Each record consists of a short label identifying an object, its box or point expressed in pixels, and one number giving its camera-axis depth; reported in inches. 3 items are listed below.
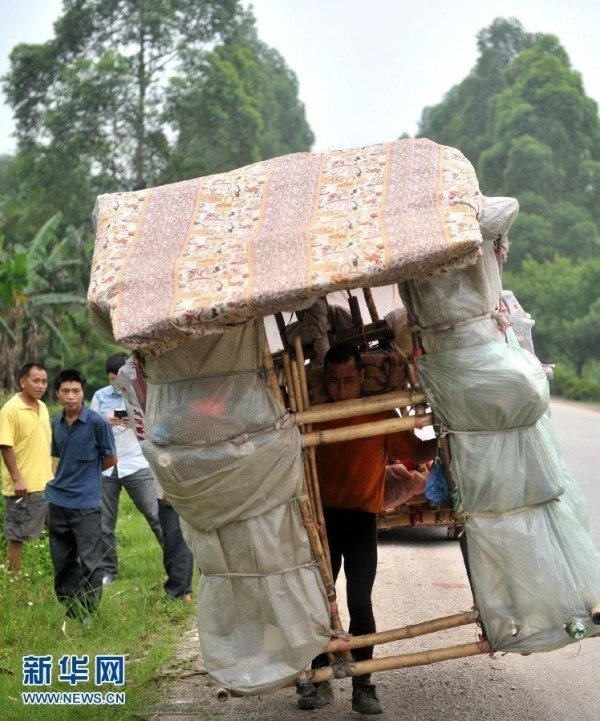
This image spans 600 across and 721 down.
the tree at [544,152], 1926.7
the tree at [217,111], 1350.9
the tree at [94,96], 1266.0
